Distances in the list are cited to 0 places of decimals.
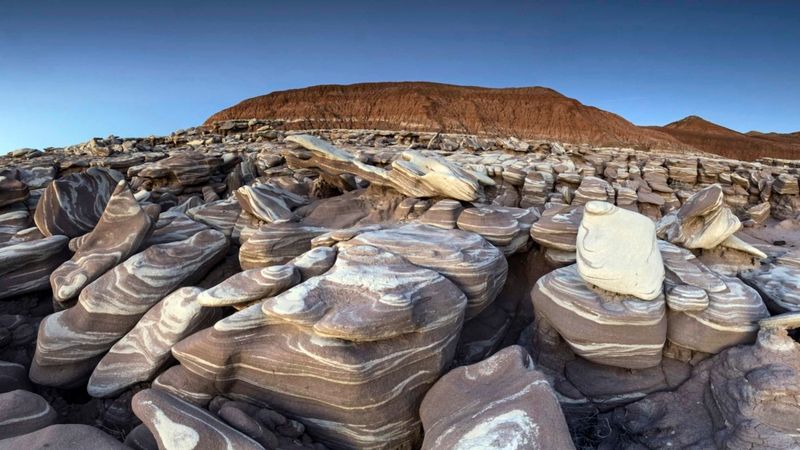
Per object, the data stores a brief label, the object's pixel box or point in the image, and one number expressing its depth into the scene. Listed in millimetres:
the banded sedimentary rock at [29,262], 5633
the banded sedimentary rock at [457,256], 4789
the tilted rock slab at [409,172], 6676
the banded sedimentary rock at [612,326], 4250
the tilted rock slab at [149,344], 4305
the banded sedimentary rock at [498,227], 5934
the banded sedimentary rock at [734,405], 3400
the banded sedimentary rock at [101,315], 4598
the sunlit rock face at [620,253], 4285
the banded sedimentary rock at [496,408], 2932
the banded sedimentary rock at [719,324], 4270
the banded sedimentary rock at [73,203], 6520
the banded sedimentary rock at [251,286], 4211
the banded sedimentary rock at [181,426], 2828
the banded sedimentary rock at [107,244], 5277
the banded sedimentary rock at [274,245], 5707
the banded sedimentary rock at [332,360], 3627
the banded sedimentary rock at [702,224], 5777
